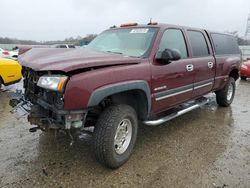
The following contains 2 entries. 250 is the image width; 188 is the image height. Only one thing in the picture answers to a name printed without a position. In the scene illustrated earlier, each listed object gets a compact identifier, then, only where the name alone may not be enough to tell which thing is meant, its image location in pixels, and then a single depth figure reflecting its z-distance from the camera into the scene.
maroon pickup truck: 2.03
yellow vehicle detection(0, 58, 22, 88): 5.34
